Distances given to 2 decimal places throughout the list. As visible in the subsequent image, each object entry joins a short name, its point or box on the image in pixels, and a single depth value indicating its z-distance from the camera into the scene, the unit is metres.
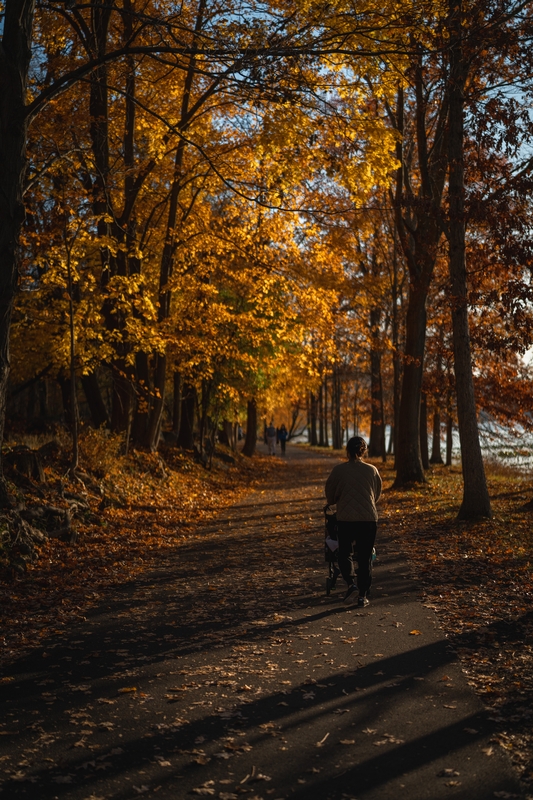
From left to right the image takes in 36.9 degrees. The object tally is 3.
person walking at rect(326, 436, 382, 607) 9.09
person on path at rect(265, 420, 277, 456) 48.78
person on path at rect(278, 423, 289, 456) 57.17
